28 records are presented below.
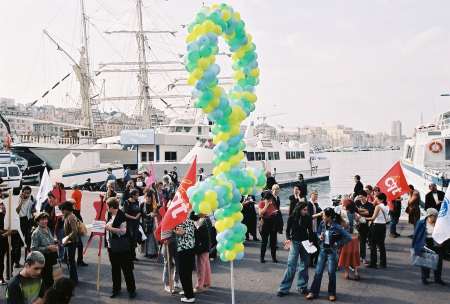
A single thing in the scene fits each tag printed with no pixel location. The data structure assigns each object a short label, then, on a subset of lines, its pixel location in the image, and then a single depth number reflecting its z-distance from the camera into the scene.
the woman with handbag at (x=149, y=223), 9.77
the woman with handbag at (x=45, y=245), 6.41
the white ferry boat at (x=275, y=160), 30.44
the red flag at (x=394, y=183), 11.10
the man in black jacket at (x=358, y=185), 13.60
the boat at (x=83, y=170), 26.37
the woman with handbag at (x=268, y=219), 8.91
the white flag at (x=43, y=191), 9.18
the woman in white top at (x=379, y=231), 8.77
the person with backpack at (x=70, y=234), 7.48
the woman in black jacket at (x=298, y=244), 7.25
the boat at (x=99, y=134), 37.12
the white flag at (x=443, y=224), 6.45
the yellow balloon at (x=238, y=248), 5.99
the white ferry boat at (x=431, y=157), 17.95
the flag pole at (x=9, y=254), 7.75
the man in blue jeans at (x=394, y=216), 11.69
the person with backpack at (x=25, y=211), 9.12
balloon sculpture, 5.48
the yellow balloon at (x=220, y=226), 6.07
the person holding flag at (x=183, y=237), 6.99
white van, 25.95
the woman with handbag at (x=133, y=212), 8.62
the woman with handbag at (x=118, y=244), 7.12
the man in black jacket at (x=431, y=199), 11.29
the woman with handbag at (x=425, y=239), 7.77
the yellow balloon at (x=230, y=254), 5.96
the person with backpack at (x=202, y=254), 7.52
